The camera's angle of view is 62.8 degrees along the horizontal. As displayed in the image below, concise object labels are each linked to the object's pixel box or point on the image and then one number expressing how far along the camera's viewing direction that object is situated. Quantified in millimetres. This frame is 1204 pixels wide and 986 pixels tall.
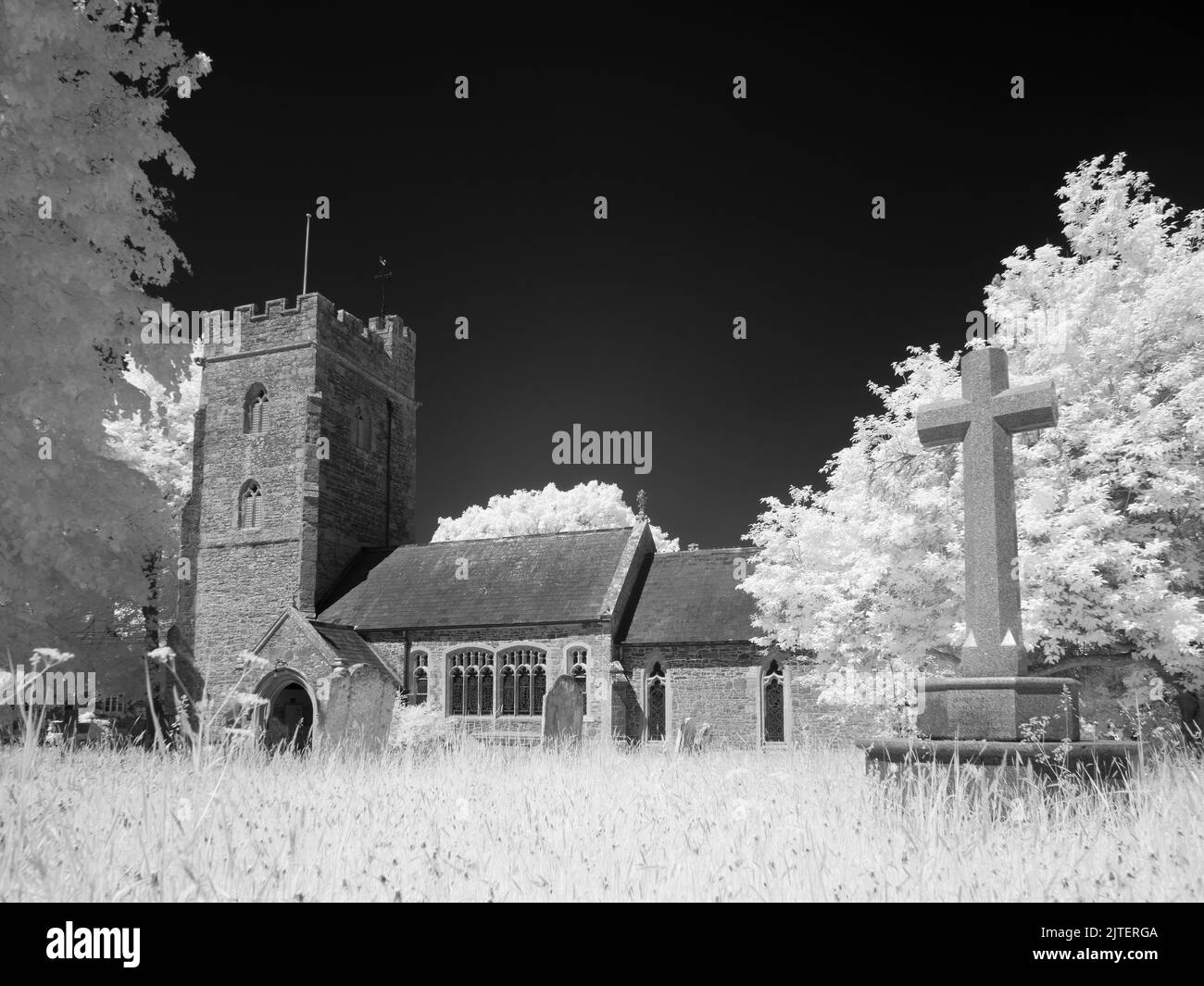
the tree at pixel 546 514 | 52031
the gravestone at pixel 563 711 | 18609
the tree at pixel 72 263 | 9289
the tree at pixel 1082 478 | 12516
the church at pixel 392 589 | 25641
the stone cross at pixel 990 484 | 7613
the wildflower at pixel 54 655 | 4484
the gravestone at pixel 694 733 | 21016
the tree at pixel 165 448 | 31672
